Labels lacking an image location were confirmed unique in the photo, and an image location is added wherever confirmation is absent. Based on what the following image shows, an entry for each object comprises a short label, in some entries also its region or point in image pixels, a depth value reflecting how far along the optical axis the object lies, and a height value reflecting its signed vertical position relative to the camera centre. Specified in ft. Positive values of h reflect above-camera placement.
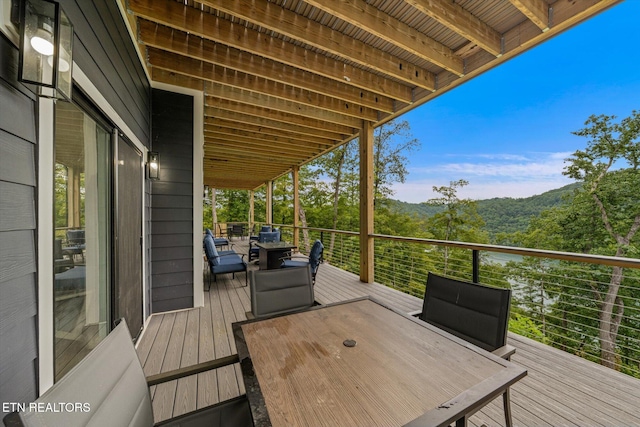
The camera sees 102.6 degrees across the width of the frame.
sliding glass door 3.96 -0.36
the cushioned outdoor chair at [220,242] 23.29 -2.54
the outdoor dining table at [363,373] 2.62 -2.03
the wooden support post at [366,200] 15.03 +0.81
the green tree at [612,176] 28.04 +4.54
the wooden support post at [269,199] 35.83 +2.13
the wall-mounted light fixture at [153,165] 9.85 +1.94
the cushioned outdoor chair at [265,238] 20.40 -2.01
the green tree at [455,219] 41.96 -0.92
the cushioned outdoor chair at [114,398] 1.97 -1.79
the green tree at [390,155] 42.37 +10.18
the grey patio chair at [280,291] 5.85 -1.83
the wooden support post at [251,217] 39.49 -0.51
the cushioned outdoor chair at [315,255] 13.01 -2.11
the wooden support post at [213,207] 56.75 +1.65
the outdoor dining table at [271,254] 15.23 -2.45
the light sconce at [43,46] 2.85 +1.99
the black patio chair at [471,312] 4.53 -1.95
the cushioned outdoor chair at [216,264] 13.50 -2.78
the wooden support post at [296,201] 26.79 +1.35
